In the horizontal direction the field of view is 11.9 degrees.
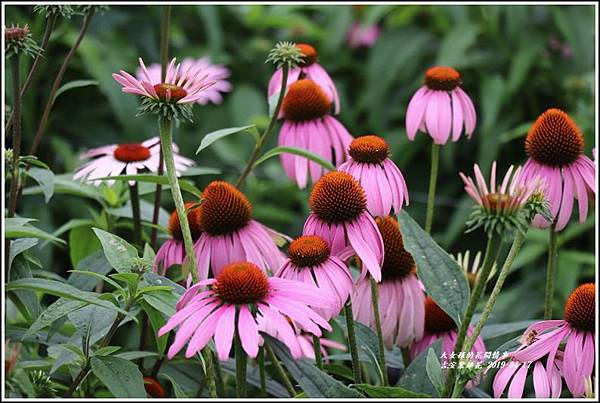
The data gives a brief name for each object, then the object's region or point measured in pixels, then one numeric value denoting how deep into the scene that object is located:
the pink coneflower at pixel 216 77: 3.89
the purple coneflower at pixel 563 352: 1.65
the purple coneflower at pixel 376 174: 1.70
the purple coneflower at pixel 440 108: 1.81
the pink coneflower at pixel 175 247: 1.73
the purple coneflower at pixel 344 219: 1.66
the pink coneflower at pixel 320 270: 1.64
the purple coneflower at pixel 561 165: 1.73
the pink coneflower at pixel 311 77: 1.89
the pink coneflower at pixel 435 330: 1.77
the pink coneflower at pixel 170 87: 1.64
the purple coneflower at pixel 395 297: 1.74
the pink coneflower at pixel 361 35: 4.23
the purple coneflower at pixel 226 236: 1.70
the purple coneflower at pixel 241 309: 1.57
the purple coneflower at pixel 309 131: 1.87
